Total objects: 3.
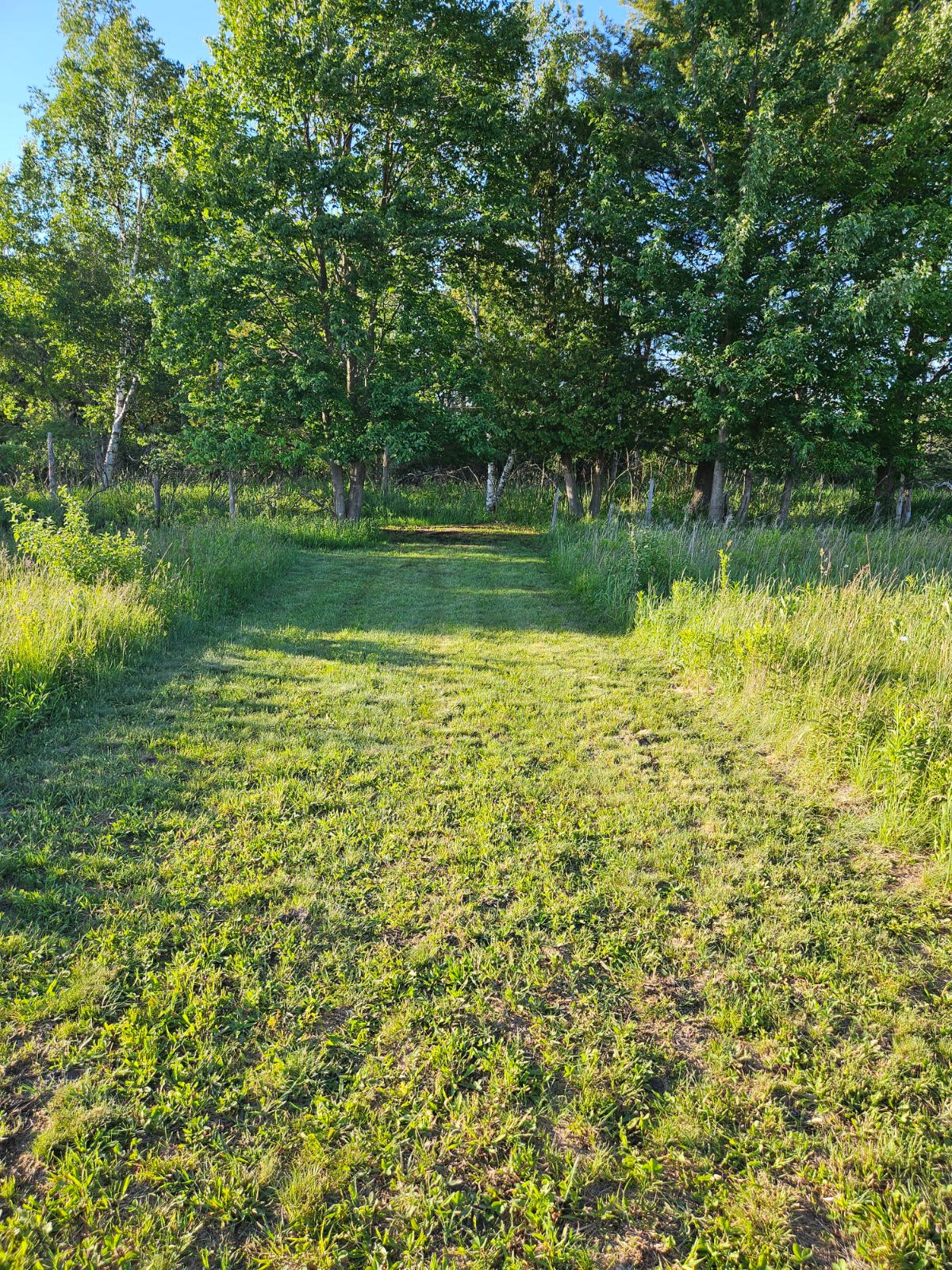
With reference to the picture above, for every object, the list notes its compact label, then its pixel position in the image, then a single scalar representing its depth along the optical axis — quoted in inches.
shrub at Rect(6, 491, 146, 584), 241.0
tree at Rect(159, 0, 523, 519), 467.5
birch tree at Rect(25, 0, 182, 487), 615.5
